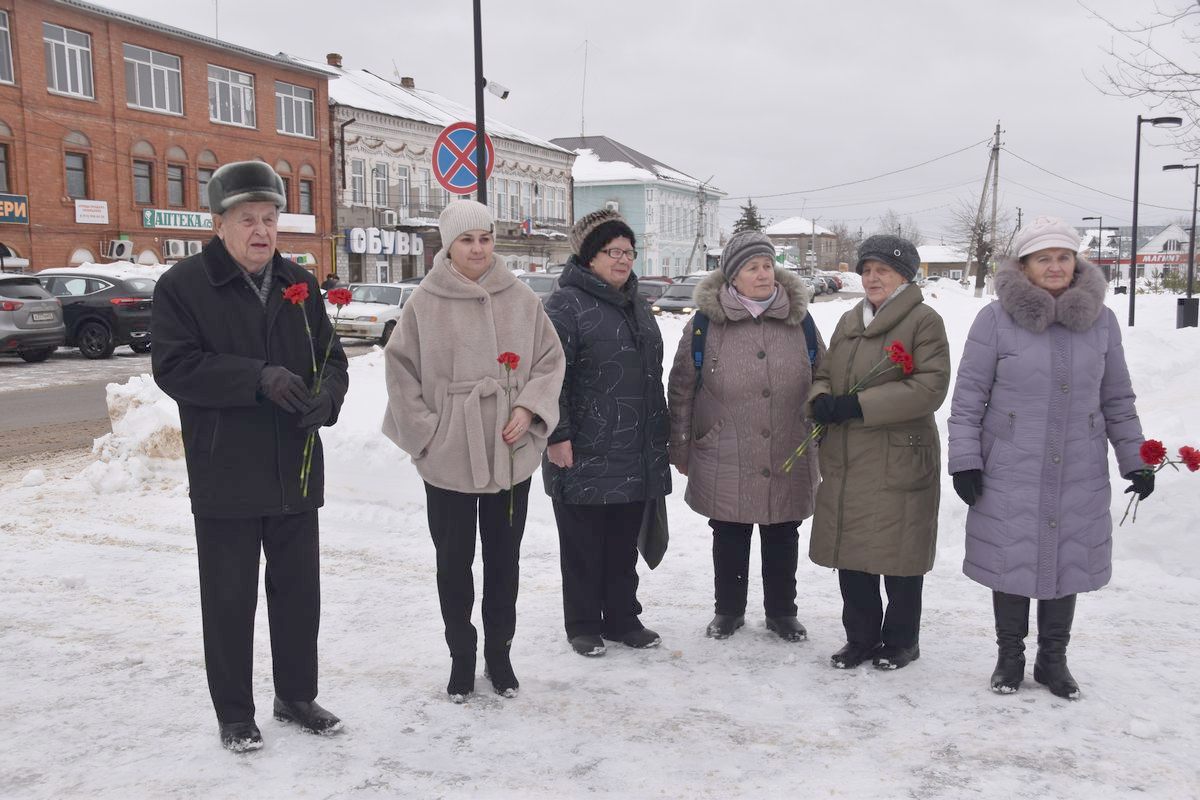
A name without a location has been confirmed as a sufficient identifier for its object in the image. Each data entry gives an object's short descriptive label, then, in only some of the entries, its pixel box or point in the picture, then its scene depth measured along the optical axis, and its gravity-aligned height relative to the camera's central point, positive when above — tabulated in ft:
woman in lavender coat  12.30 -1.88
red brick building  93.15 +16.82
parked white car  66.35 -1.90
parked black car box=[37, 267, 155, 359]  59.62 -0.95
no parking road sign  31.89 +4.20
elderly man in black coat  10.32 -1.37
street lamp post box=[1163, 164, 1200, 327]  67.00 -1.96
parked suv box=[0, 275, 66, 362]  53.36 -1.36
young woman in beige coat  11.96 -1.46
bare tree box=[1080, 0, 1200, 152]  32.58 +6.31
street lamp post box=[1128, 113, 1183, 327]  74.77 +8.55
